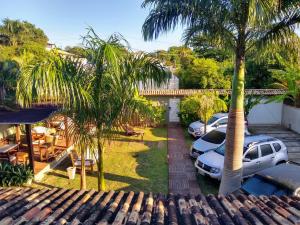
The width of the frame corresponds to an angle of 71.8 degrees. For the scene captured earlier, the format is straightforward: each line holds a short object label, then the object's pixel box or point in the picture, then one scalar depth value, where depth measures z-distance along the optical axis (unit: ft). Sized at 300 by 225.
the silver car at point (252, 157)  26.72
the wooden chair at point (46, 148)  30.72
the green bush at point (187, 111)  45.72
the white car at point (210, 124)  42.90
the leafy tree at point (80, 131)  18.81
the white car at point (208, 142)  32.38
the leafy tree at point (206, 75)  58.79
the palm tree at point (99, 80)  16.65
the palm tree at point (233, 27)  18.91
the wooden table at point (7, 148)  27.57
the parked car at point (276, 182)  18.32
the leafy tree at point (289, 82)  45.84
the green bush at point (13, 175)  24.56
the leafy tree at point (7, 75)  36.32
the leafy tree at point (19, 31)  140.75
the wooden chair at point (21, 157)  29.46
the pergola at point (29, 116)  23.97
